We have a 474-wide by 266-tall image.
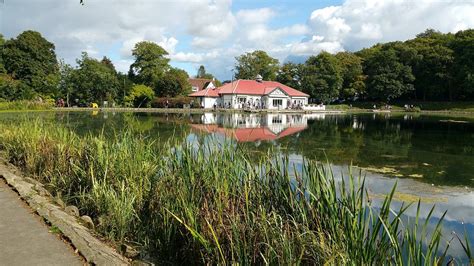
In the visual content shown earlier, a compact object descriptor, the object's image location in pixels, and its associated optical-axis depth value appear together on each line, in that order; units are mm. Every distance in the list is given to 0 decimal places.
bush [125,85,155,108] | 50906
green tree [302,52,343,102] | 58906
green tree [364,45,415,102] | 56594
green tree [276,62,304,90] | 62531
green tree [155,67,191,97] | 54469
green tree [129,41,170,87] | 58000
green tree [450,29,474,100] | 51375
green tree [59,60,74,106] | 48028
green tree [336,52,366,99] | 60156
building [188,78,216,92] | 70519
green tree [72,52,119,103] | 48750
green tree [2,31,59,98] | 45312
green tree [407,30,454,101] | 55000
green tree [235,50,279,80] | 68375
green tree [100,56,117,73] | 80331
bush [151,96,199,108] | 51375
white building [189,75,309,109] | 52781
